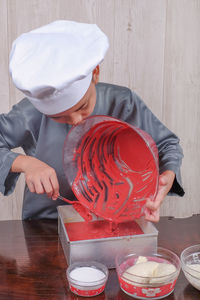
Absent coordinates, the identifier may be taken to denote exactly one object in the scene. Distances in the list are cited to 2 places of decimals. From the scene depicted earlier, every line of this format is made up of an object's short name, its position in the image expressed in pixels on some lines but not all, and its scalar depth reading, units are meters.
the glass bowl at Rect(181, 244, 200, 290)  0.74
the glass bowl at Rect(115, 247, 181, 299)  0.72
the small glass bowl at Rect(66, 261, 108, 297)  0.72
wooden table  0.74
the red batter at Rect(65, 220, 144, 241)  0.86
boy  0.75
